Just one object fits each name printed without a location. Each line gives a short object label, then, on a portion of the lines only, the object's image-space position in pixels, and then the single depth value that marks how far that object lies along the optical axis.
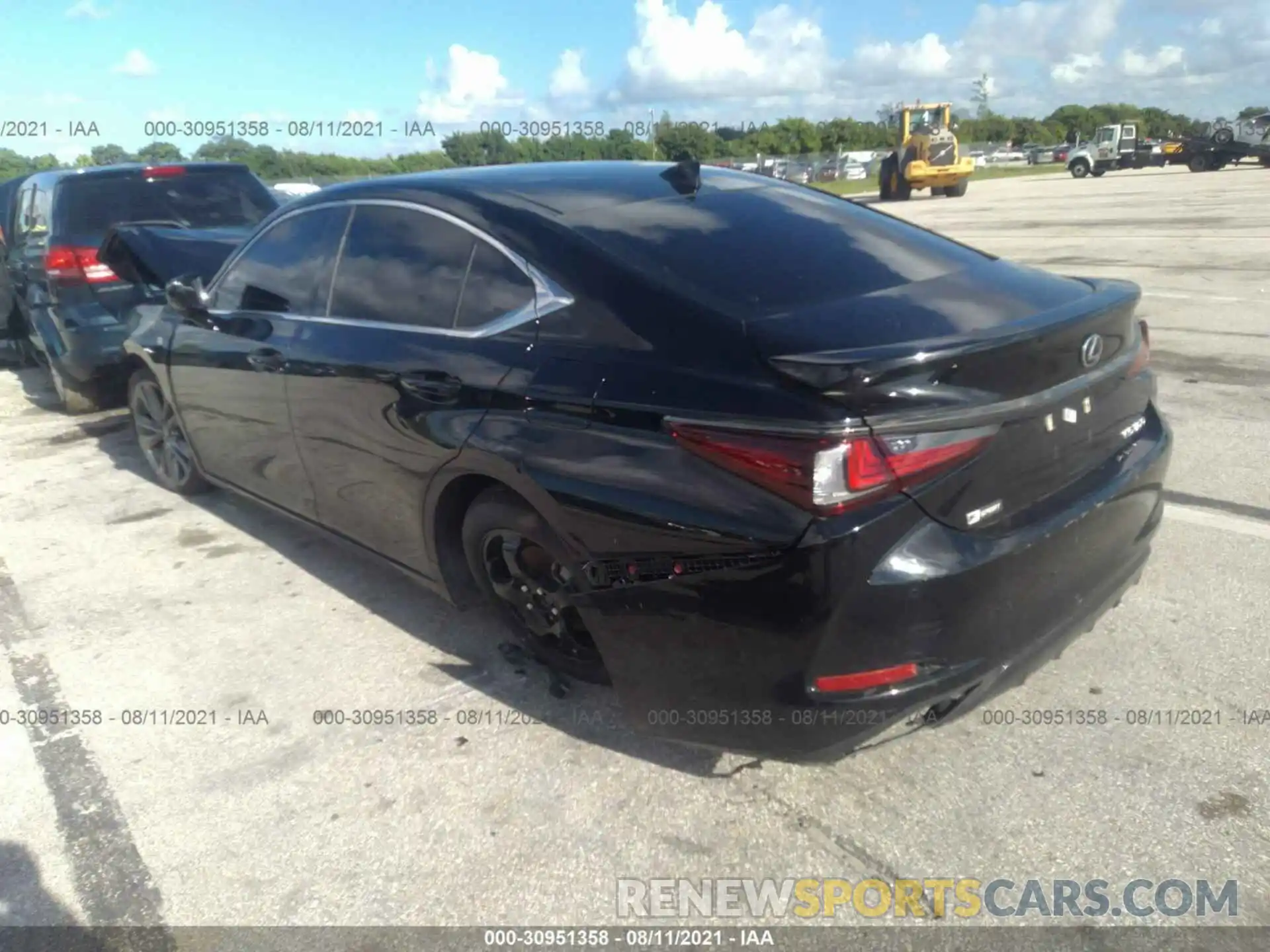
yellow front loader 32.25
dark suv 7.20
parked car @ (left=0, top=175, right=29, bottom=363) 9.34
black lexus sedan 2.36
